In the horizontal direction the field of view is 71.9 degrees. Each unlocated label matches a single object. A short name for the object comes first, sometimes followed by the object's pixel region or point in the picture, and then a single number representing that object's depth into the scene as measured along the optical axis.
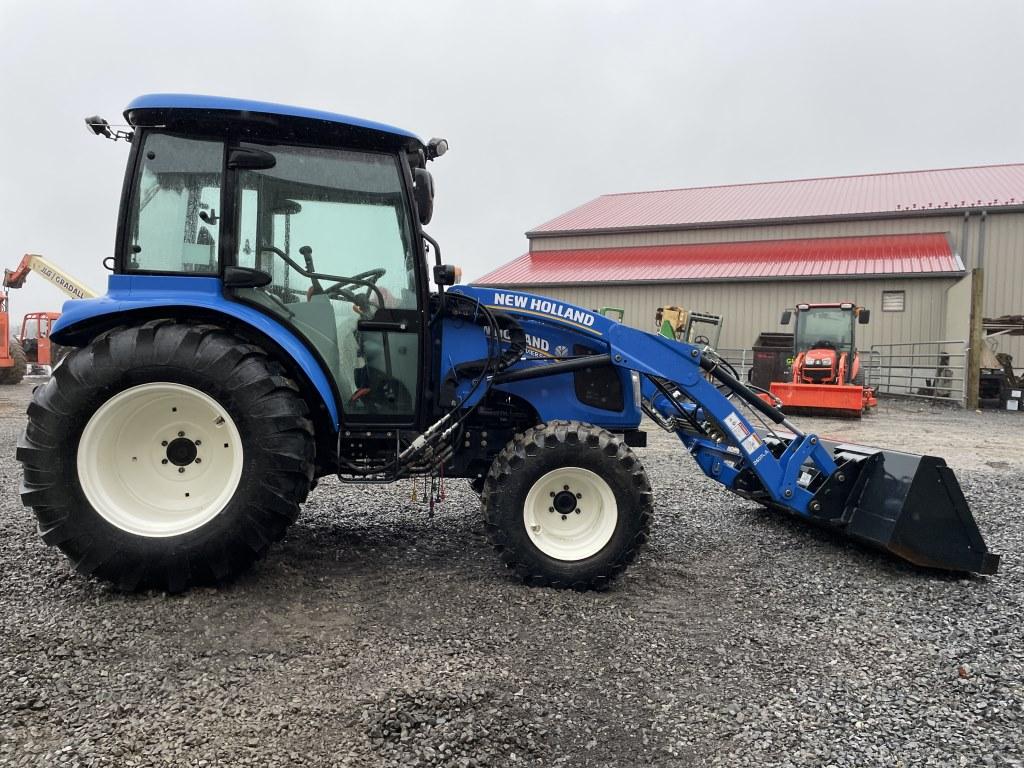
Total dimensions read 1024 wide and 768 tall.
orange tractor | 13.50
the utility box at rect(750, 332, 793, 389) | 17.88
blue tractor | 3.21
